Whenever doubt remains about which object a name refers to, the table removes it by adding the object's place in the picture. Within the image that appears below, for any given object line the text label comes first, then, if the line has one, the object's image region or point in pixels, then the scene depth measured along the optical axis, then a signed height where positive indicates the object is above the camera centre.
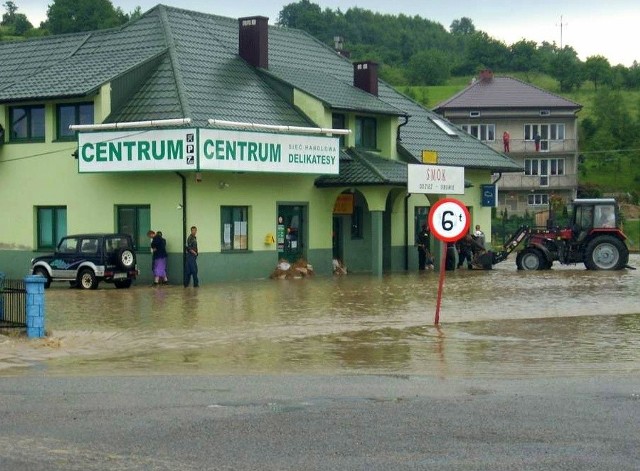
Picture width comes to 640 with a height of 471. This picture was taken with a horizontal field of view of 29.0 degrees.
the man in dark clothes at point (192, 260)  34.81 -0.99
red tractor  44.03 -0.71
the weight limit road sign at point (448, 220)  23.12 +0.06
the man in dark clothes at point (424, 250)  45.31 -0.97
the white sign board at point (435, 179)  40.22 +1.47
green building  36.59 +2.28
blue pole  20.00 -1.28
